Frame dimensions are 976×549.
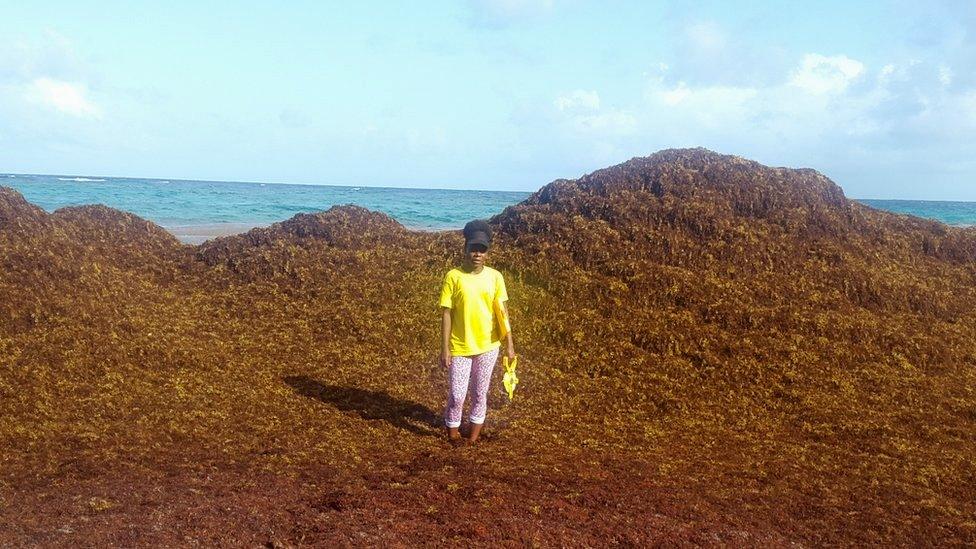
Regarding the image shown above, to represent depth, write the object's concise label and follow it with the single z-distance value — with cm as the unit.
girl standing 580
